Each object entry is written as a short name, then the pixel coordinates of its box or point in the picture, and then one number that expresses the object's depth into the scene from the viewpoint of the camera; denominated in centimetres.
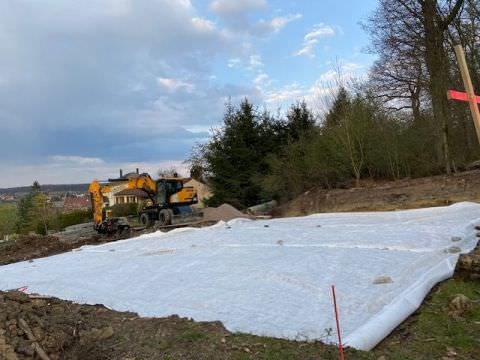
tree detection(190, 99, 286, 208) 2147
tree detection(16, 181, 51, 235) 3119
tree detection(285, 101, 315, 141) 2245
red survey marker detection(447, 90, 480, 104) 327
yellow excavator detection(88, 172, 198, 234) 1581
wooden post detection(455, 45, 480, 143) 320
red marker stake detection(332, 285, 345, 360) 283
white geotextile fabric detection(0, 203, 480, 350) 389
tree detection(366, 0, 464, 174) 1420
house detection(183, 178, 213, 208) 3475
